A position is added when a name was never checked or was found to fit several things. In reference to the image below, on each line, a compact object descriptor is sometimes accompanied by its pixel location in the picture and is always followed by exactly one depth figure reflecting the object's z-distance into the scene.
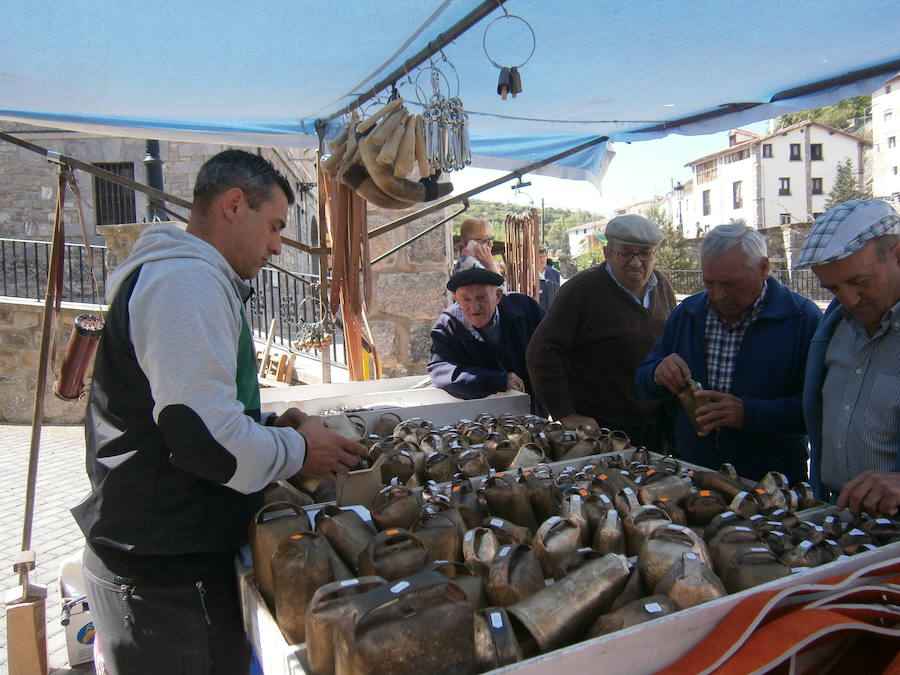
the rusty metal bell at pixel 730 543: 1.33
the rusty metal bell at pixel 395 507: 1.56
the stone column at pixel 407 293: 5.53
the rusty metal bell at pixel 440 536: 1.41
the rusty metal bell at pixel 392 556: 1.27
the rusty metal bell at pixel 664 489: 1.70
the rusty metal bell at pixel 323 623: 1.08
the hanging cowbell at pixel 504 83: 2.53
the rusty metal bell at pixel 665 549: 1.28
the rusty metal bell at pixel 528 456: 2.11
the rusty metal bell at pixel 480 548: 1.35
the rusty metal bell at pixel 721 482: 1.75
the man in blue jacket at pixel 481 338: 3.25
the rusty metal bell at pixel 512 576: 1.22
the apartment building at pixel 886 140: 40.06
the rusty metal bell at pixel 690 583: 1.17
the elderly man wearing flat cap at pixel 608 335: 2.94
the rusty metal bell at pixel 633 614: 1.11
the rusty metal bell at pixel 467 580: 1.22
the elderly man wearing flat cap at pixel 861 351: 1.69
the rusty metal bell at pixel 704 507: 1.61
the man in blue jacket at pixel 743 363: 2.24
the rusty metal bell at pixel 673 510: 1.58
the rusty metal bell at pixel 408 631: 0.97
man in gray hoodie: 1.28
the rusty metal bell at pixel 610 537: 1.46
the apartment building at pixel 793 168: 46.00
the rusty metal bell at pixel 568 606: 1.13
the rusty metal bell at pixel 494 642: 1.06
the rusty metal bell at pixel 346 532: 1.43
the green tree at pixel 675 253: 30.23
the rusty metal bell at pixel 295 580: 1.24
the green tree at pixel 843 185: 41.16
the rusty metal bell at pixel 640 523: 1.45
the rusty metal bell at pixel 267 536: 1.37
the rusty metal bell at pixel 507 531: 1.42
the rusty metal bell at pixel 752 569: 1.25
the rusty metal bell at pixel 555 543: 1.38
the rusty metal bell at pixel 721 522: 1.45
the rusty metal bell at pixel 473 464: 2.05
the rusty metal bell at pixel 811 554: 1.31
